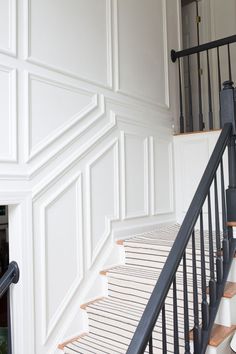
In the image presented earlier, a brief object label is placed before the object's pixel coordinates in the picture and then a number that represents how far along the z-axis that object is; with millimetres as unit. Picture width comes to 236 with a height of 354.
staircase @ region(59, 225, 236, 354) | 1821
